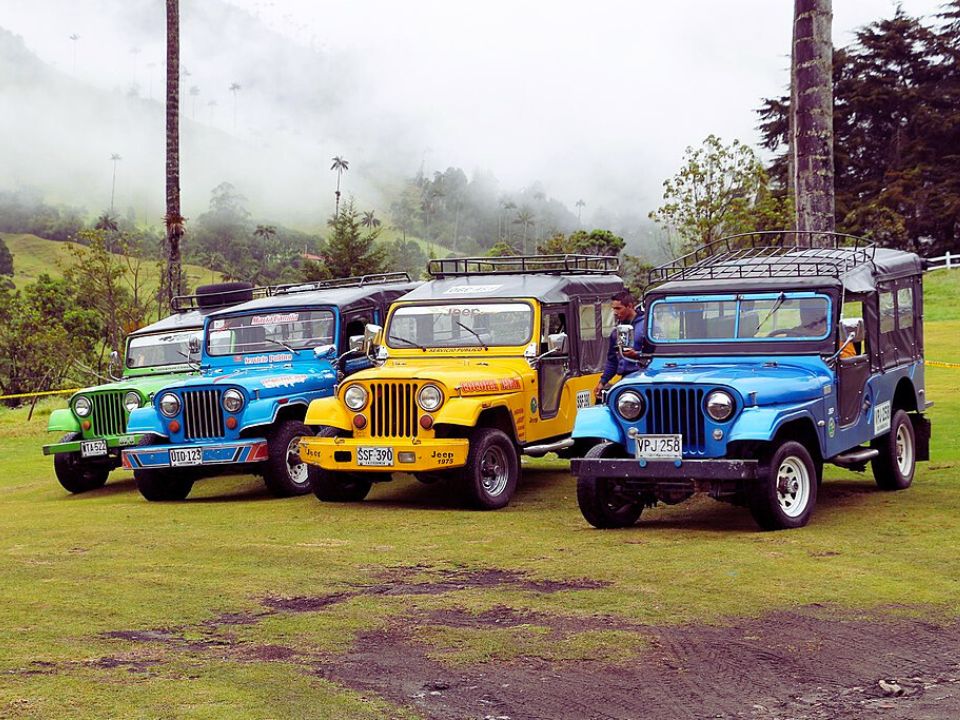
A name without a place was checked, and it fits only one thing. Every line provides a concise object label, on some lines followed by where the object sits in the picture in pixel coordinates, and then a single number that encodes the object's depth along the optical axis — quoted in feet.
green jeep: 52.60
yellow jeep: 41.75
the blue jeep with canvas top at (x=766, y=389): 34.99
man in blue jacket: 41.06
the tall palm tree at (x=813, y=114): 54.39
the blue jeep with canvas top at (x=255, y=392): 47.11
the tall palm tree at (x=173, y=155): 82.94
